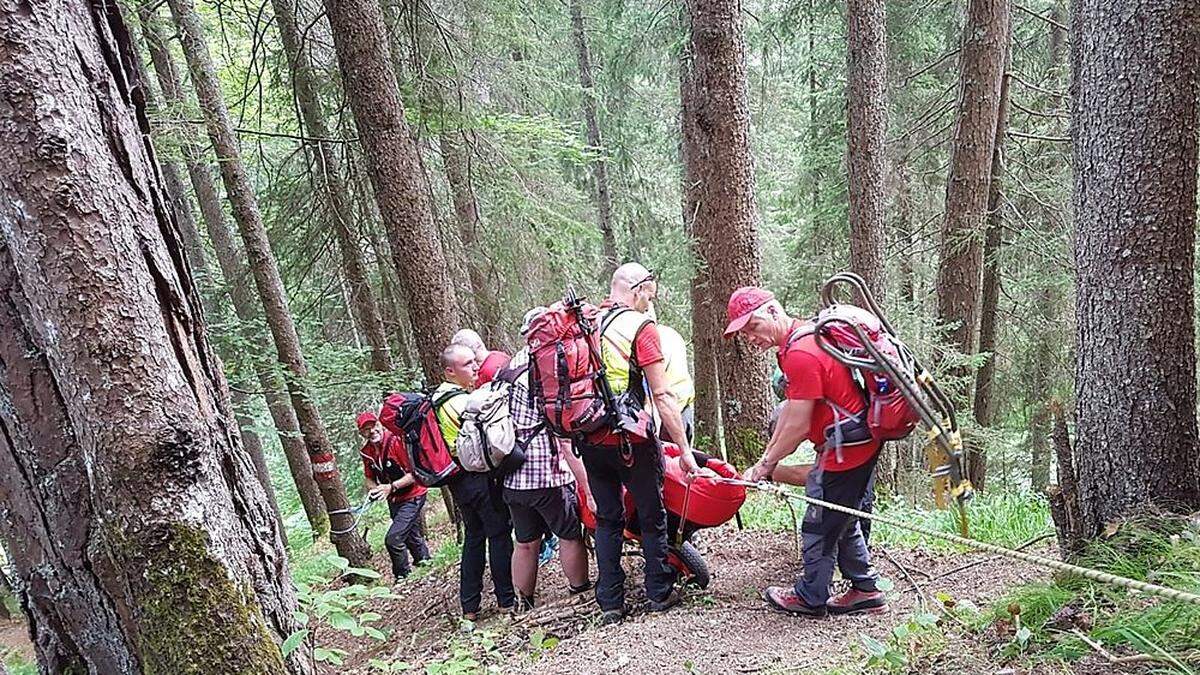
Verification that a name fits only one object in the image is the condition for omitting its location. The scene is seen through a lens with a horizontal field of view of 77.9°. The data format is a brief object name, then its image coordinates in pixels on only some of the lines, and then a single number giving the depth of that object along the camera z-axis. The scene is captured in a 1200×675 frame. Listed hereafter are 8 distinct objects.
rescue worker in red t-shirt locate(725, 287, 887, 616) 4.05
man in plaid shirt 5.08
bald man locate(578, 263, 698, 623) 4.52
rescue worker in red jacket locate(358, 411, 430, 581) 7.23
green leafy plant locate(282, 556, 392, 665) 2.26
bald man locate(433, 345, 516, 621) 5.73
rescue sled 4.85
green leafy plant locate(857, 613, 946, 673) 3.03
